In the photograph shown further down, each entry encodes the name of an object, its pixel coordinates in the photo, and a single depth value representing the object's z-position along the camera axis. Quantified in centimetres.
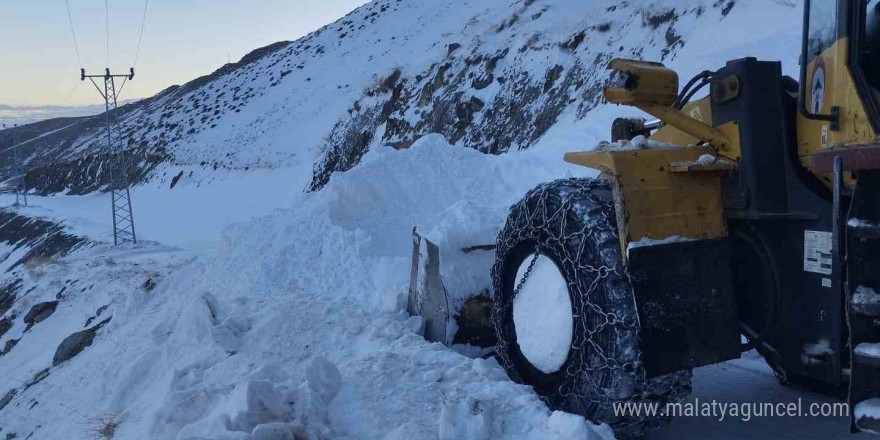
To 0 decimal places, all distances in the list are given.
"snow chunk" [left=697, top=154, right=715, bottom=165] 316
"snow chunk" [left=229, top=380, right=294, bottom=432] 341
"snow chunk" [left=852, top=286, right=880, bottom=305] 253
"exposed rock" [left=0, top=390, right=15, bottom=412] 954
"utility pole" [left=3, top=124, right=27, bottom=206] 4381
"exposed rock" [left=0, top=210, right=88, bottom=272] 2233
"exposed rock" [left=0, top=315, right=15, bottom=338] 1391
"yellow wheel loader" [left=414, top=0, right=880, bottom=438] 285
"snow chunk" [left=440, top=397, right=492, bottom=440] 329
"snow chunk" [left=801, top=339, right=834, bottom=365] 293
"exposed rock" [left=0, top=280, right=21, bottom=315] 1595
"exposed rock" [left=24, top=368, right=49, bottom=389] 947
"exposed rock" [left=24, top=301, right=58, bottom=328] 1307
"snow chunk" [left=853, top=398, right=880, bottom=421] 250
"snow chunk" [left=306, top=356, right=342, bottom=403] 398
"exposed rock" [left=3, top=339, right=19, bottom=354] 1261
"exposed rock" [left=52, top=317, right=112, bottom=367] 963
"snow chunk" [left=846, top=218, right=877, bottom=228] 252
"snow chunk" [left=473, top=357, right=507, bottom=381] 396
